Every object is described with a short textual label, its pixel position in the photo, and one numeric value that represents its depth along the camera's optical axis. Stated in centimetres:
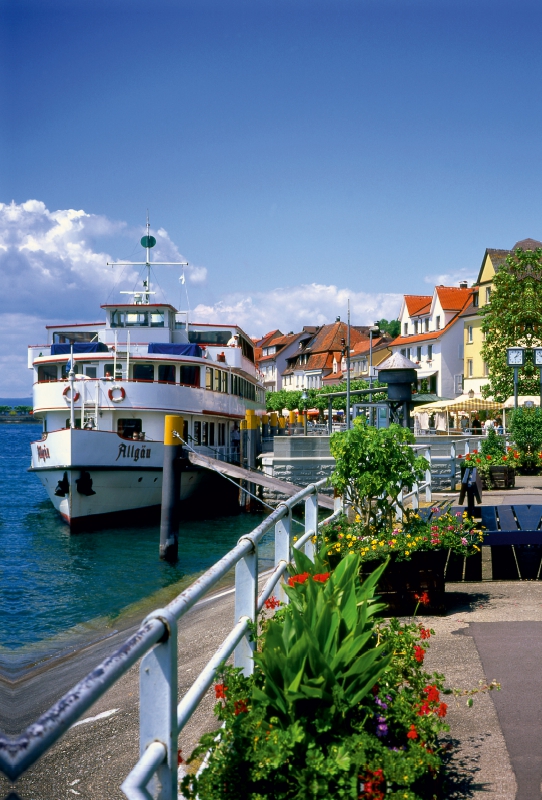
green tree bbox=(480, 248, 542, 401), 4044
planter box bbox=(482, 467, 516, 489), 1817
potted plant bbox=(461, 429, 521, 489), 1823
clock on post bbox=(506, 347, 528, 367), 2436
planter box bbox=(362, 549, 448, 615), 607
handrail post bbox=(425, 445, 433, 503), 1375
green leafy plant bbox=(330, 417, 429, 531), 679
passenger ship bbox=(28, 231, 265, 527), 2375
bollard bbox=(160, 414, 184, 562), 1927
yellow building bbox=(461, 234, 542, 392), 5128
